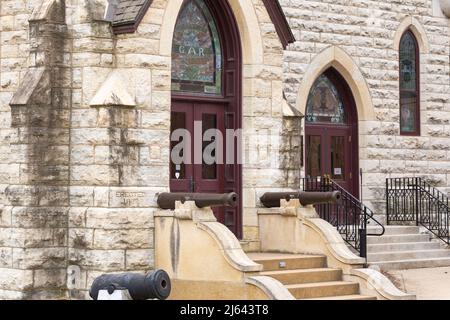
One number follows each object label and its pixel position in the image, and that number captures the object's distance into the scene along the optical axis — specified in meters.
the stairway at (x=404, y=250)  19.69
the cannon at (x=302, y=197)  15.80
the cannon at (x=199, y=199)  14.39
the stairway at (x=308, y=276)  15.05
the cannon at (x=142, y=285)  11.91
